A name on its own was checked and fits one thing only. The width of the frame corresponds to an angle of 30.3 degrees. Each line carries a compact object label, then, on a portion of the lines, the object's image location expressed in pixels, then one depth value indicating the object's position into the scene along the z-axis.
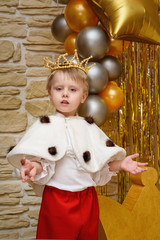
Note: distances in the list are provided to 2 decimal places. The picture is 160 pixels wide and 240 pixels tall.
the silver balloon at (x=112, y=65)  1.88
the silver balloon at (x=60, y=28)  2.03
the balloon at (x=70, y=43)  1.96
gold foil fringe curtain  2.00
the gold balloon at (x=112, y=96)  1.86
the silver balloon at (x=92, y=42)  1.77
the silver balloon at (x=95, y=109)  1.74
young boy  1.32
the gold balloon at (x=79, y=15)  1.84
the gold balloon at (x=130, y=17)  1.68
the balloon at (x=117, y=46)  1.92
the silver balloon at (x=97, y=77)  1.75
